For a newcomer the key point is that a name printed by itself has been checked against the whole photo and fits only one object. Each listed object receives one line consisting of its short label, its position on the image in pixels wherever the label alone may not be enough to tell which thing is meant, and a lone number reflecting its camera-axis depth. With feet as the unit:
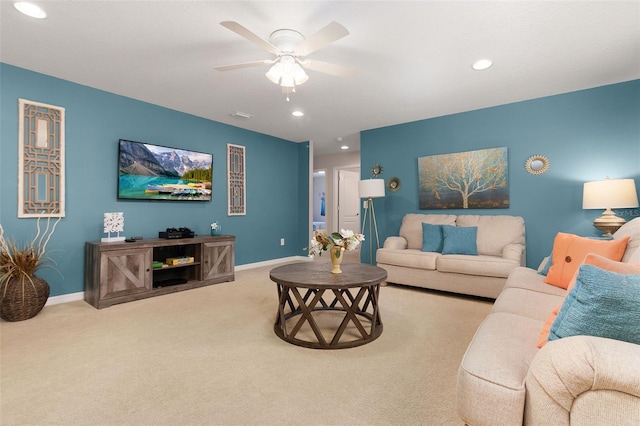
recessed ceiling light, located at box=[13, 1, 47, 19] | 6.95
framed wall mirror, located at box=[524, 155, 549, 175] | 12.64
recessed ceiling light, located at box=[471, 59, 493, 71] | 9.51
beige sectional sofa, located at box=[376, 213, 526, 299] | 11.18
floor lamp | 14.85
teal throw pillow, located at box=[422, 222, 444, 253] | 13.26
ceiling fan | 7.73
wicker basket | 9.00
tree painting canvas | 13.60
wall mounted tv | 12.50
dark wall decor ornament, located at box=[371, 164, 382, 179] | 17.19
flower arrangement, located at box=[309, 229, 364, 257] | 8.43
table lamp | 10.07
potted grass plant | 9.02
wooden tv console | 10.59
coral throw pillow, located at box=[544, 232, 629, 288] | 6.72
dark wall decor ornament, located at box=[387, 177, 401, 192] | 16.60
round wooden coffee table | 7.34
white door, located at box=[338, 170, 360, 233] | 25.75
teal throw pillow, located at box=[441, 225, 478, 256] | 12.41
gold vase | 8.36
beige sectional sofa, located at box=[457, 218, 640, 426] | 2.89
